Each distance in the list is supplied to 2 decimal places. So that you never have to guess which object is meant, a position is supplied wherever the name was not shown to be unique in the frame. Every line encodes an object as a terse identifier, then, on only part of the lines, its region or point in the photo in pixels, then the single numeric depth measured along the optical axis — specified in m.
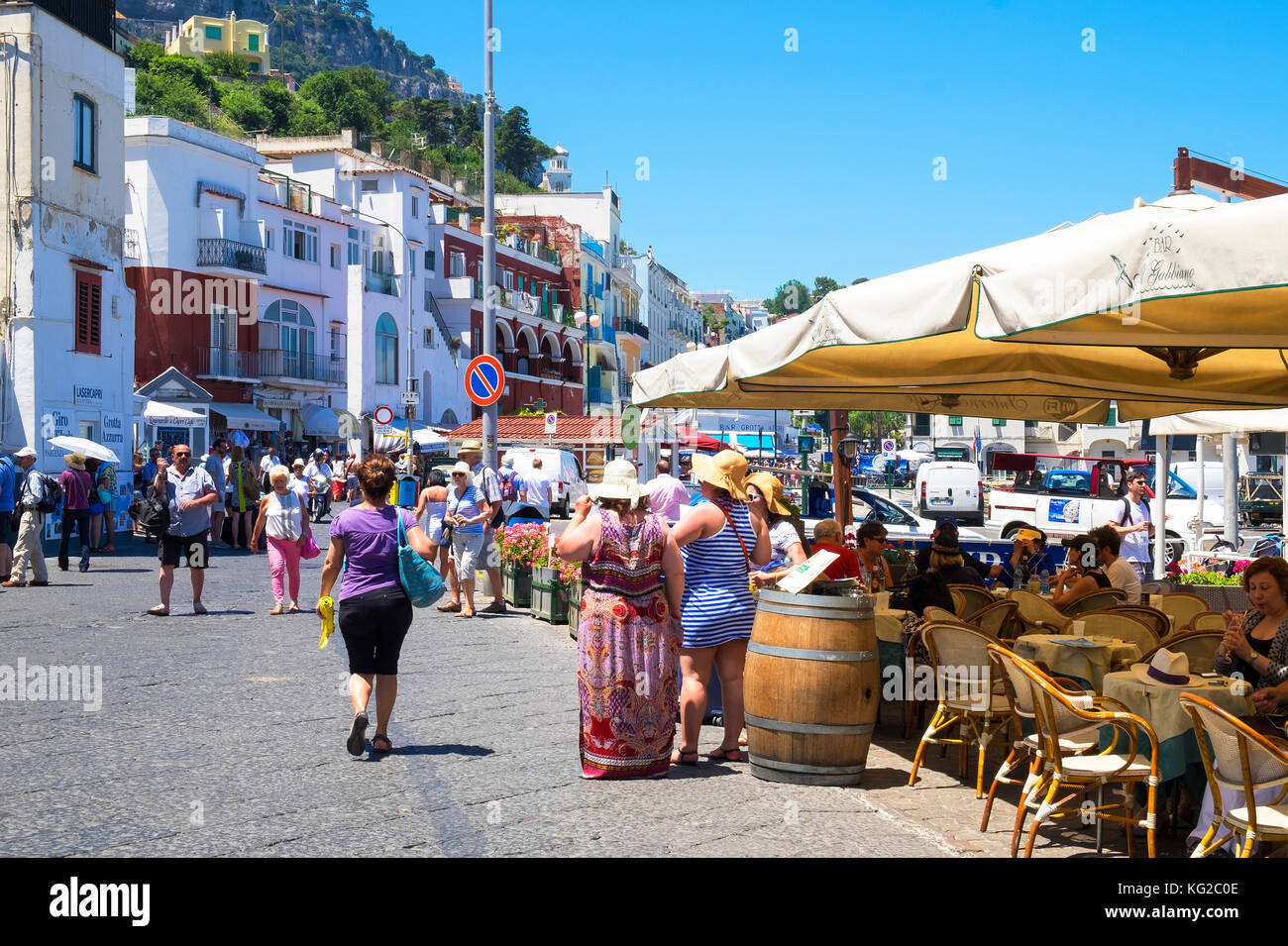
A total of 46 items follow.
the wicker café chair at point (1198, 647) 6.69
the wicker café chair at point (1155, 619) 7.77
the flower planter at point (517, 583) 15.13
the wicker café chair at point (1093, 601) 8.91
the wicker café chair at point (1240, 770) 4.47
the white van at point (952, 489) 35.47
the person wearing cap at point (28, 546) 16.22
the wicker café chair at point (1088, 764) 5.35
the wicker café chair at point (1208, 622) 7.71
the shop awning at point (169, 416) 29.83
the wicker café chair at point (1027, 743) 5.66
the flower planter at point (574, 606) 12.54
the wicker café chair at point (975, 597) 8.77
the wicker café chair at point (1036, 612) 8.44
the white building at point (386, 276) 49.83
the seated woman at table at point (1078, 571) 9.45
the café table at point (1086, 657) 6.50
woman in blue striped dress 7.14
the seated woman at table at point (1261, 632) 5.72
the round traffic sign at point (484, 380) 15.49
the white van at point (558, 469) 33.19
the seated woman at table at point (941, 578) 8.41
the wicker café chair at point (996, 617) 8.02
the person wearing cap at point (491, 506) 14.45
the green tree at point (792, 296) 141.25
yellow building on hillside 145.62
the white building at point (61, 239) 25.52
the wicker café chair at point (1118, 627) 7.45
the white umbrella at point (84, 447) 22.66
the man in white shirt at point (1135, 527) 15.33
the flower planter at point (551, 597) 13.62
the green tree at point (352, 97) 94.56
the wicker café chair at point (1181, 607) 9.01
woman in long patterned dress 6.63
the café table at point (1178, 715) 5.38
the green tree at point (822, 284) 148.75
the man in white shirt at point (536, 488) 25.41
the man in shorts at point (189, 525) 12.89
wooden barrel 6.58
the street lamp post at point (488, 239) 17.52
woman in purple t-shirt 7.17
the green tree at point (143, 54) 80.93
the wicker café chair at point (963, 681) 6.84
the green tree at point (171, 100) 69.44
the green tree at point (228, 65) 101.69
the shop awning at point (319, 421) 46.59
